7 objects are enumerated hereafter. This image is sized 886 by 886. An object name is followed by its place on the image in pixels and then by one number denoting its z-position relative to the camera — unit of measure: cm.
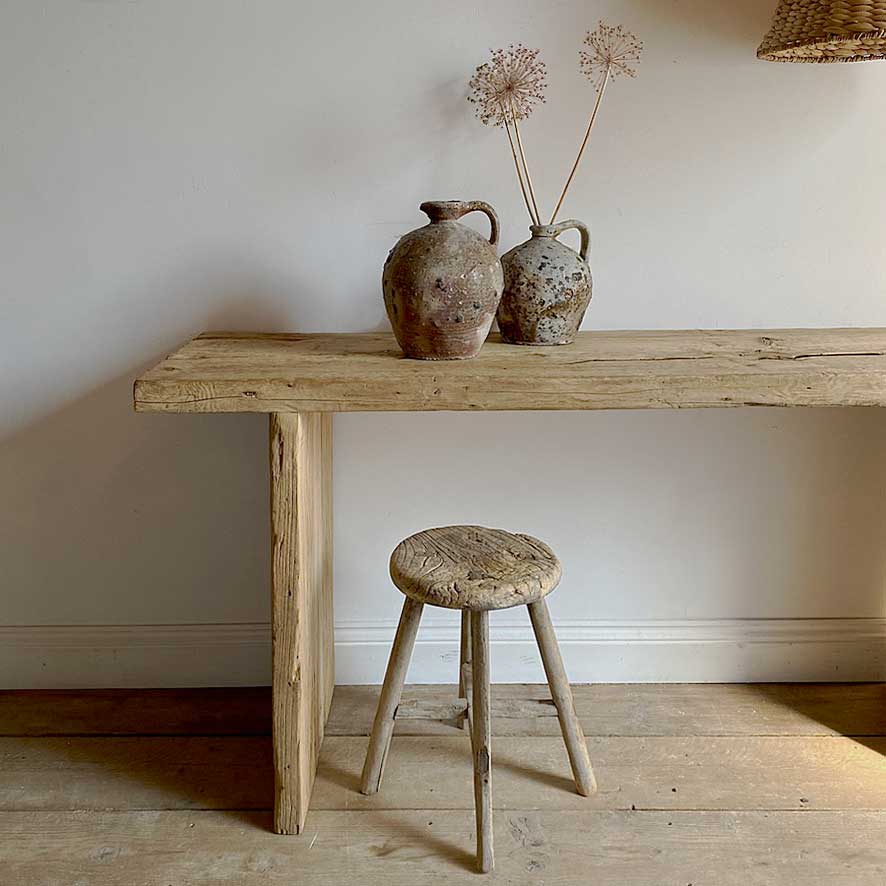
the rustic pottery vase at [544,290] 190
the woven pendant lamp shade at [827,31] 178
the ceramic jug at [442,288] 176
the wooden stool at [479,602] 171
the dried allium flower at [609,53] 209
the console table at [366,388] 166
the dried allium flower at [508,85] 204
